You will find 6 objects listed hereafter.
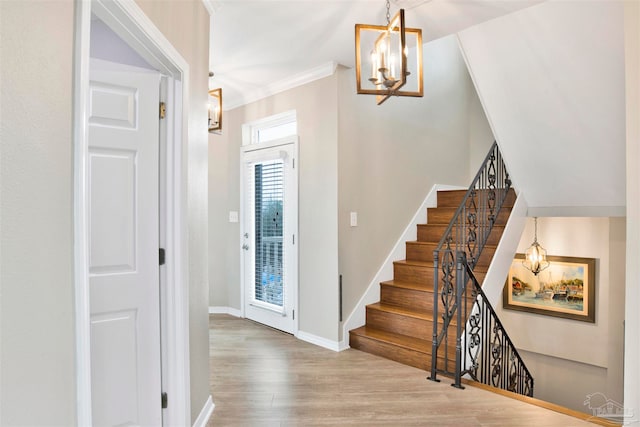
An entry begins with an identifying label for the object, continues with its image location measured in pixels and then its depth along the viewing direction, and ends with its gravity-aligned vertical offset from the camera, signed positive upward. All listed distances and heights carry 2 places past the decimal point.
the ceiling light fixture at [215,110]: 3.62 +0.98
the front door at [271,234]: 4.22 -0.27
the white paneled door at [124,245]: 1.81 -0.17
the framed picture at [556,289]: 4.96 -1.08
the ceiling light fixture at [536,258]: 5.16 -0.63
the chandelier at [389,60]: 2.14 +0.89
